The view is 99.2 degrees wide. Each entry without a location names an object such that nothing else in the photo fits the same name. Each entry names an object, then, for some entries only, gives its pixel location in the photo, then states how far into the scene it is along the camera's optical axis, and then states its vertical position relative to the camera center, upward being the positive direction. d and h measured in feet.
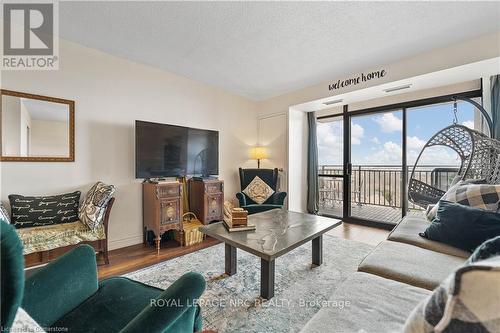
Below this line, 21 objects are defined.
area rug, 4.75 -3.38
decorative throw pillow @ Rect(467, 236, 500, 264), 1.93 -0.78
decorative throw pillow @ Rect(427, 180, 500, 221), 5.21 -0.77
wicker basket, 9.26 -2.98
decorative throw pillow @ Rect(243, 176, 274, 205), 12.05 -1.40
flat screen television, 9.09 +0.76
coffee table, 5.17 -1.92
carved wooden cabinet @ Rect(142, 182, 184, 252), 8.60 -1.72
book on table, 6.23 -1.81
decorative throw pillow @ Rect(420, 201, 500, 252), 4.56 -1.36
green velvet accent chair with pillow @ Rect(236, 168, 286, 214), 10.95 -1.48
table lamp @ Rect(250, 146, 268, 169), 13.73 +0.88
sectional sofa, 2.72 -1.98
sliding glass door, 10.78 +0.66
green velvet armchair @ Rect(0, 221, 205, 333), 2.52 -1.99
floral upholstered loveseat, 6.33 -1.82
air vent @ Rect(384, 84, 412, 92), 9.65 +3.69
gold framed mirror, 6.91 +1.36
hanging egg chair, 7.13 +0.33
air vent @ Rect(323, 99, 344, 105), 11.81 +3.71
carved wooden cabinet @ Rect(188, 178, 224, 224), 10.28 -1.61
